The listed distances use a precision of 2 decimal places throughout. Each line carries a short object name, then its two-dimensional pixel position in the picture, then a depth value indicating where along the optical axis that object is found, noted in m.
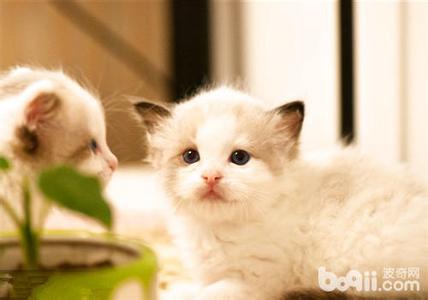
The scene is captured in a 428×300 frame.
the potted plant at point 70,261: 0.43
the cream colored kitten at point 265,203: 0.54
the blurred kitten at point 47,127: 0.48
